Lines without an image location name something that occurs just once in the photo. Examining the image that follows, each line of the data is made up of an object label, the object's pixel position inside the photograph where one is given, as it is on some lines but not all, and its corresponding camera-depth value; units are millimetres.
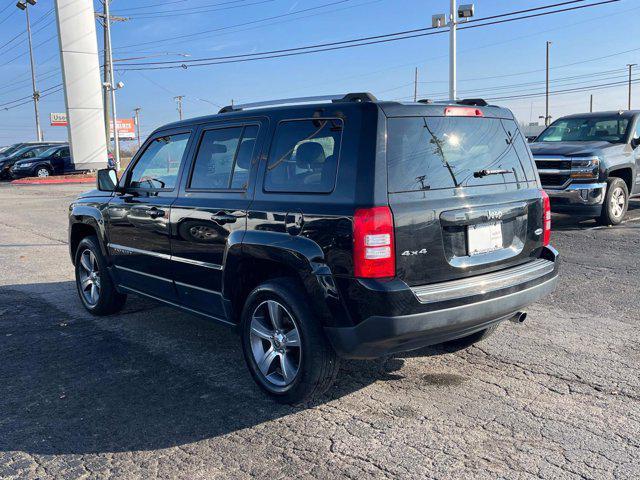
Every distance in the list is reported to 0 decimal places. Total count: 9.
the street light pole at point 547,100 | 57000
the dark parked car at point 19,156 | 30106
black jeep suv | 3289
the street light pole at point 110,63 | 33750
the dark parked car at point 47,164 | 29594
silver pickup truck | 9711
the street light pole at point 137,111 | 97250
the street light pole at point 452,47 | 21469
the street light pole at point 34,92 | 47875
